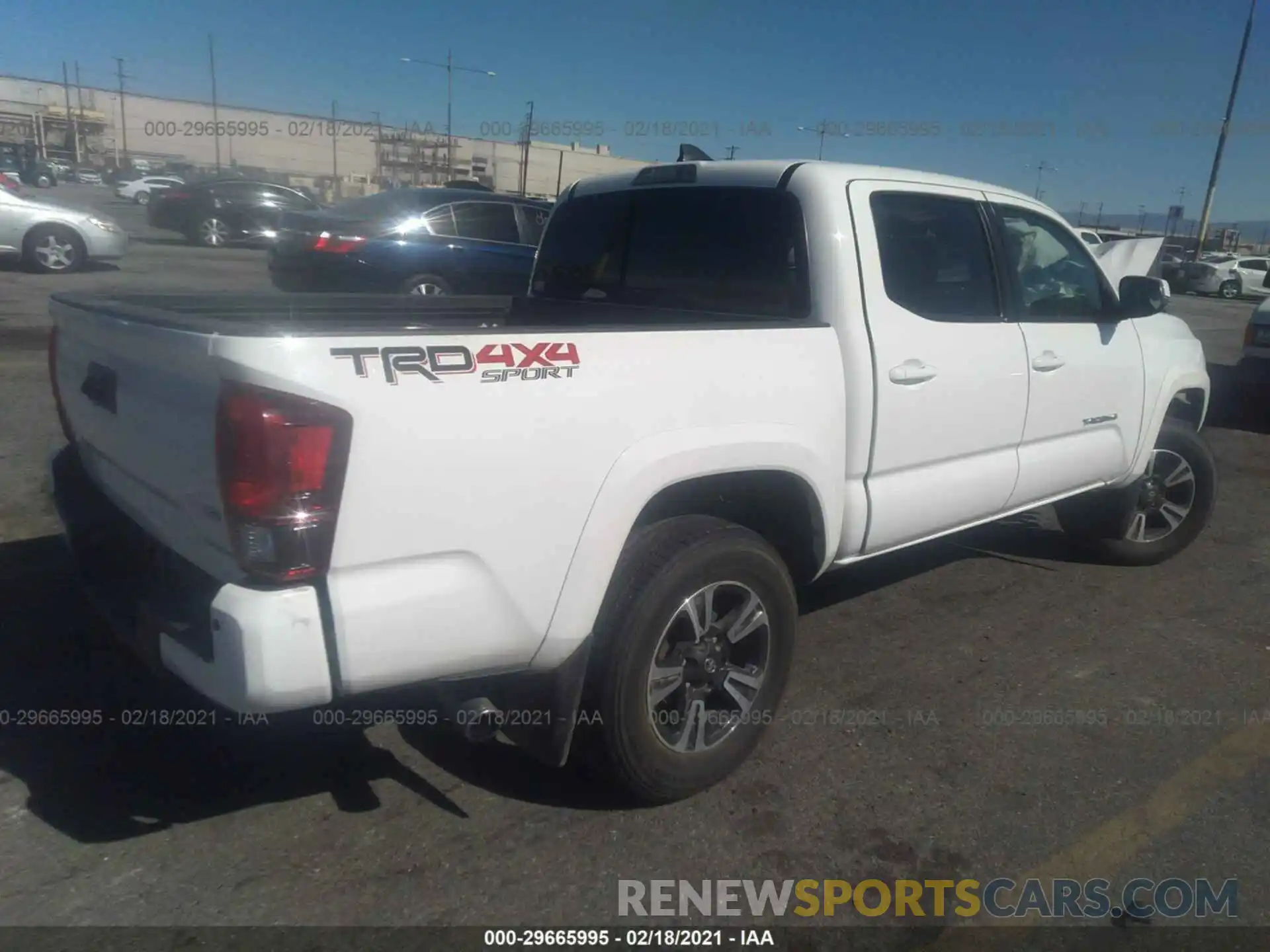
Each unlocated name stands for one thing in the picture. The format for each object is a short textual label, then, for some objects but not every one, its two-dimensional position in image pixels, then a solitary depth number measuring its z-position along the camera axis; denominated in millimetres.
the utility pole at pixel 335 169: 59369
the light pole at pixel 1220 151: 30797
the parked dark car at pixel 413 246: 11359
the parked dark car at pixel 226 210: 23406
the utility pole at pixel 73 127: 66312
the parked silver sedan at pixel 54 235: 14336
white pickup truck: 2176
